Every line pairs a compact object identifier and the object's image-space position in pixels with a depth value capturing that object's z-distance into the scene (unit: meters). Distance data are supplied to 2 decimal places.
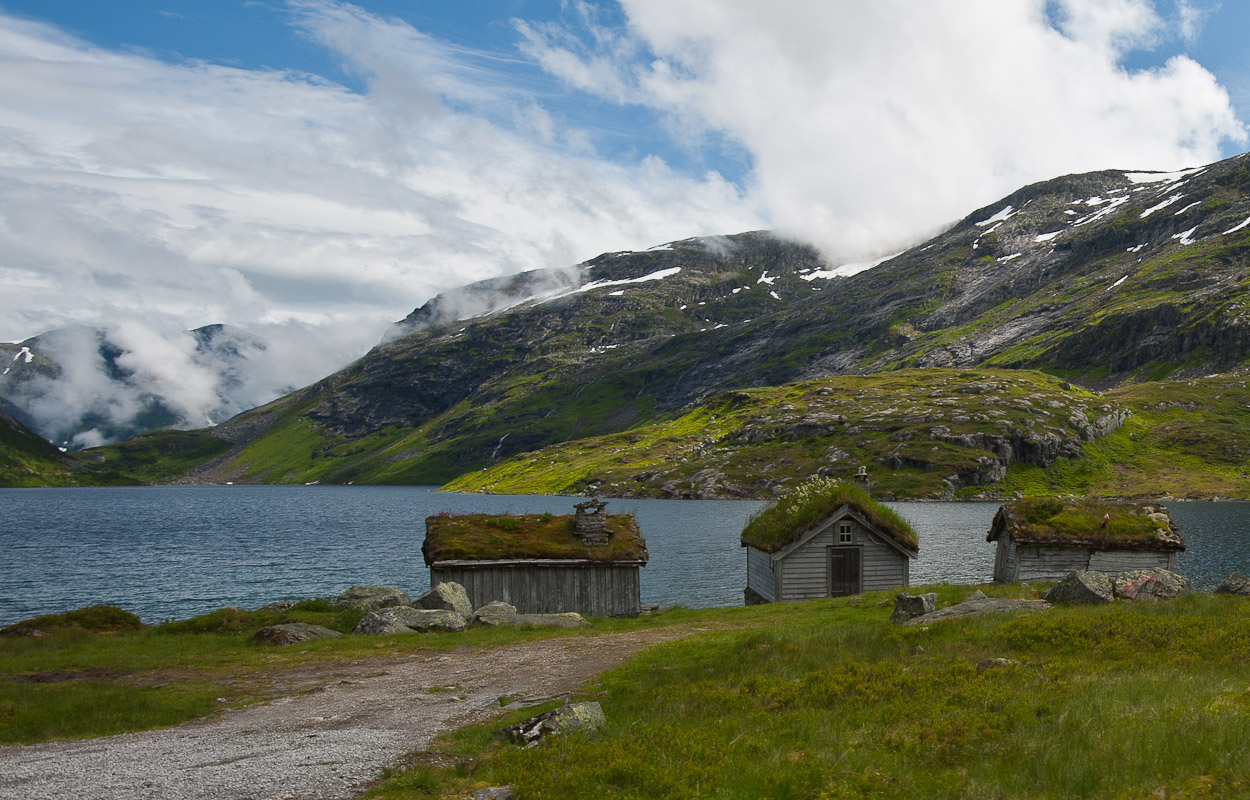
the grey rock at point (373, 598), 40.19
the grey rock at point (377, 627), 33.41
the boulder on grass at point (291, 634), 31.74
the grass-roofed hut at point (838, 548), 44.53
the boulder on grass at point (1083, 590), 24.02
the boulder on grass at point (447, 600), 38.06
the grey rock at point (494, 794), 11.64
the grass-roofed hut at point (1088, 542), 41.59
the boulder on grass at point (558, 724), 14.77
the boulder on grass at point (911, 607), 24.92
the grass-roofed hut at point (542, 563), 42.69
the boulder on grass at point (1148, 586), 24.55
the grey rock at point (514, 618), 35.16
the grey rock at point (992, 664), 16.20
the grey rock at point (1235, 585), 26.28
